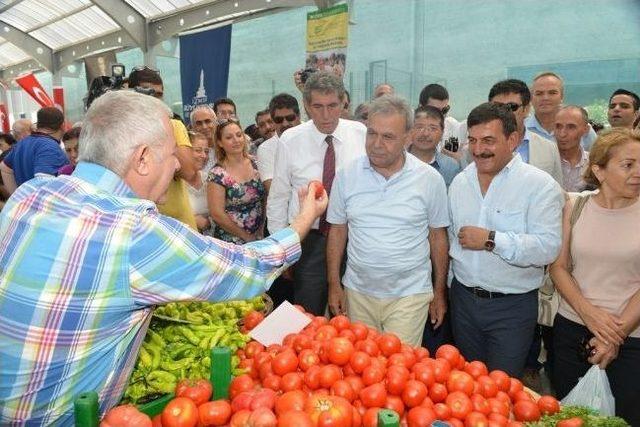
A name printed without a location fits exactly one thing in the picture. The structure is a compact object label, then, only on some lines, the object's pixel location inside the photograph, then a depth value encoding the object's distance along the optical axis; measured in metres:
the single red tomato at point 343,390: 1.58
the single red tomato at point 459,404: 1.54
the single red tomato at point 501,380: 1.76
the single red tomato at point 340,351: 1.75
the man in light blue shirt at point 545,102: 4.07
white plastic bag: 2.20
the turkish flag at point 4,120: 11.58
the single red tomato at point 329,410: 1.34
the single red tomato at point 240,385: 1.68
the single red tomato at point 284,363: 1.74
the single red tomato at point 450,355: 1.84
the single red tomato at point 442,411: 1.53
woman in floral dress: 3.68
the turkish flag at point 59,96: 8.70
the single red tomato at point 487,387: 1.70
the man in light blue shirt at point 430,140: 3.50
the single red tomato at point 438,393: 1.64
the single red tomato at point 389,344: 1.90
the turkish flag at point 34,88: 8.35
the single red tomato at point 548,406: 1.67
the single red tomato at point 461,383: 1.66
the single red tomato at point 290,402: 1.44
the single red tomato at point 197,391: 1.57
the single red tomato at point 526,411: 1.65
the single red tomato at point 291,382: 1.64
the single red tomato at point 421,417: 1.50
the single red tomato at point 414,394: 1.60
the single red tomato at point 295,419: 1.31
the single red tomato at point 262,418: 1.34
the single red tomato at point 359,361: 1.71
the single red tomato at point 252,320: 2.24
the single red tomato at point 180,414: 1.43
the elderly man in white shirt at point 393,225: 2.66
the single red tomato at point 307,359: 1.76
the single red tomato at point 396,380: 1.64
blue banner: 8.45
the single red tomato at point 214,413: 1.47
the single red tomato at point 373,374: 1.66
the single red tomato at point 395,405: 1.59
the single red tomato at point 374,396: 1.58
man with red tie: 3.30
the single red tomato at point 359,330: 1.98
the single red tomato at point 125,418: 1.33
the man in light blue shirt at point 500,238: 2.40
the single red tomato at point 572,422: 1.54
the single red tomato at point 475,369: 1.79
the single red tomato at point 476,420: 1.49
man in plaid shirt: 1.28
